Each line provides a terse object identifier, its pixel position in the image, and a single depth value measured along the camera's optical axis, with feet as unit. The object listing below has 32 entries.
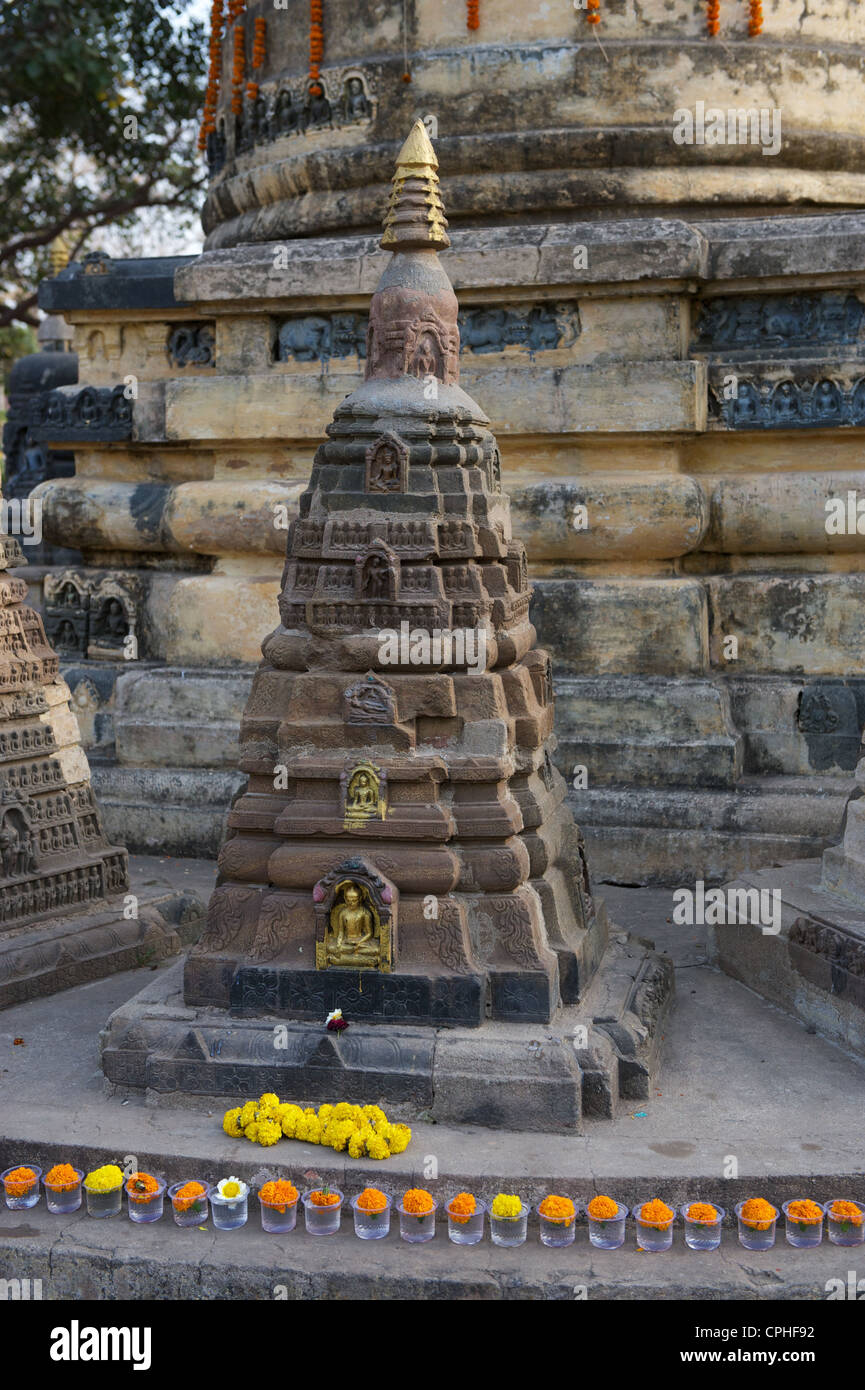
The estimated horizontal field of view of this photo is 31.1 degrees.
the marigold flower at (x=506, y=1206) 18.70
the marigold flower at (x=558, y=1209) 18.71
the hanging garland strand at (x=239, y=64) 40.60
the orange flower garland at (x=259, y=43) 39.51
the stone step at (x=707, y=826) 31.94
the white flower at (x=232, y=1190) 19.21
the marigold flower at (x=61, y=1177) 19.57
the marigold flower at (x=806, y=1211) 18.89
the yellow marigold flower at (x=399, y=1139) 20.17
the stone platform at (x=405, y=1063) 21.03
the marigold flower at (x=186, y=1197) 19.12
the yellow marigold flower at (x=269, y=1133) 20.30
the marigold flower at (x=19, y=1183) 19.60
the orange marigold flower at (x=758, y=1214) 18.79
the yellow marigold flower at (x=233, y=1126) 20.68
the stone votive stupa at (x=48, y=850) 27.22
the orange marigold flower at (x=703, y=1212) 18.75
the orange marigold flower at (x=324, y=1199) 18.98
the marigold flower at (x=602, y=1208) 18.65
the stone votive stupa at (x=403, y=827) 21.71
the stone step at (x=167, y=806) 35.24
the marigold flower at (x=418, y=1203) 18.70
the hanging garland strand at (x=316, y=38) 37.91
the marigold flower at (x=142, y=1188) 19.25
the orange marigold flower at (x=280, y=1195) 18.93
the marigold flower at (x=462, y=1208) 18.69
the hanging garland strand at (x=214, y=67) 41.86
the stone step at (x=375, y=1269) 18.03
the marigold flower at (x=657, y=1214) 18.56
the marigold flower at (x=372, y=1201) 18.75
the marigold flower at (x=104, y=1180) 19.38
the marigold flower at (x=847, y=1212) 18.79
